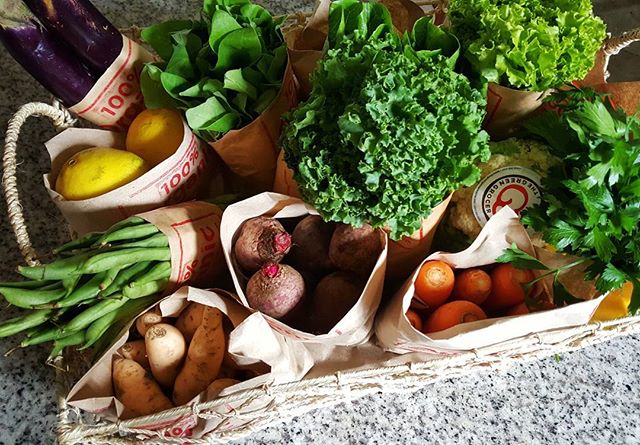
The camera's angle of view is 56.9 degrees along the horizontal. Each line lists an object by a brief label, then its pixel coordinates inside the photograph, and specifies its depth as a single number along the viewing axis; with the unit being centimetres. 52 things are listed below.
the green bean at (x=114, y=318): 79
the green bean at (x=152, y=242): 77
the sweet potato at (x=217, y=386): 78
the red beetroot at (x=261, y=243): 80
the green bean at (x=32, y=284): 77
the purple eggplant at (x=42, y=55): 79
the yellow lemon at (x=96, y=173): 84
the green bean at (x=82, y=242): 80
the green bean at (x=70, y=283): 75
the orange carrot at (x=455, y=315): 79
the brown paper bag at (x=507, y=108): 84
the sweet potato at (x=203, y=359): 81
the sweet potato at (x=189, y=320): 83
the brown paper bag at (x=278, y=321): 76
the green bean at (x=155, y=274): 78
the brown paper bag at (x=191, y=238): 81
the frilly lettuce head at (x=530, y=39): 78
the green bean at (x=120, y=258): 74
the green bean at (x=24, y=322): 75
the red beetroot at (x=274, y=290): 78
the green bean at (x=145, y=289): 78
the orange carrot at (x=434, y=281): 80
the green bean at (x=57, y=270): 74
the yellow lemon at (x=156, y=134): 90
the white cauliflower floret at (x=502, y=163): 86
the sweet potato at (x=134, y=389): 80
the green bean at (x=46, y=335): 77
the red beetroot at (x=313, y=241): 85
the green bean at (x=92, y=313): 76
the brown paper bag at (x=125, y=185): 83
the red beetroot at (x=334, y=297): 80
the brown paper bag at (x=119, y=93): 89
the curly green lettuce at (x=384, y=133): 68
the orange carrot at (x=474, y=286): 82
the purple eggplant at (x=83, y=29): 80
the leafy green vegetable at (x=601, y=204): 75
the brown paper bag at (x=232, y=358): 74
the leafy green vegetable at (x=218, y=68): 84
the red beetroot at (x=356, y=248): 80
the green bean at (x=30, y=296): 74
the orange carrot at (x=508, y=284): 82
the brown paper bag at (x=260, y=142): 86
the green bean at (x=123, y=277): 77
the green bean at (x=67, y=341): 78
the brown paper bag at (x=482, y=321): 73
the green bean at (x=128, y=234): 76
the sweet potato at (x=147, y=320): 81
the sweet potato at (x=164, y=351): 80
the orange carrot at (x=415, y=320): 82
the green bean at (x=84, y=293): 75
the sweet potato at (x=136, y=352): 82
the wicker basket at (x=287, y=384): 74
